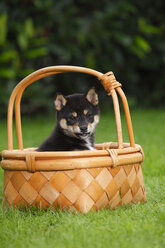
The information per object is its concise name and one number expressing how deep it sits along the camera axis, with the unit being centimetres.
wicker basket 238
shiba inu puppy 295
